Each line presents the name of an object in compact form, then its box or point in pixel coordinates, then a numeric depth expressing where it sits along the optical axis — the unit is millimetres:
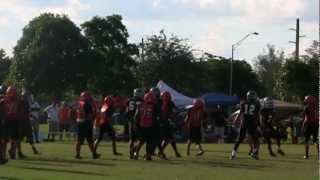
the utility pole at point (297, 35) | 75700
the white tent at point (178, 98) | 47831
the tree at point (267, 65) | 137512
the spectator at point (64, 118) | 44438
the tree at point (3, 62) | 127581
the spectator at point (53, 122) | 45094
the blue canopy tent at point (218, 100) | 48844
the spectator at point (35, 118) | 33375
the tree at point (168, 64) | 88250
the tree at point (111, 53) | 86062
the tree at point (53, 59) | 82062
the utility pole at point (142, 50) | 89975
